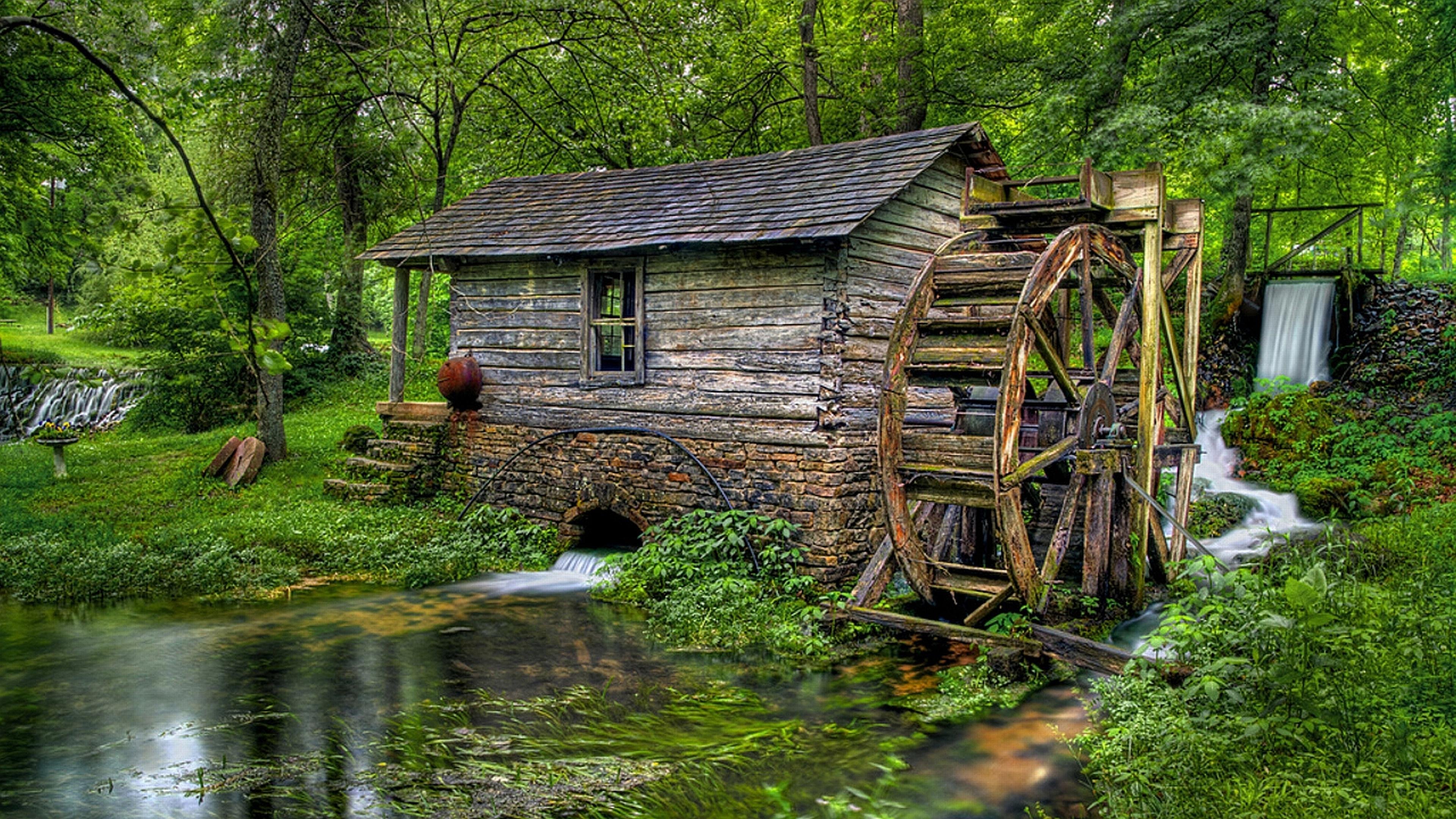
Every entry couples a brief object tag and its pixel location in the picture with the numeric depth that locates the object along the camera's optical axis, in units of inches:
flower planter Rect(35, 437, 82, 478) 546.6
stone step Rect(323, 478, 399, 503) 499.5
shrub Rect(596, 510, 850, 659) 333.4
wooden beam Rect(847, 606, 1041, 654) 280.1
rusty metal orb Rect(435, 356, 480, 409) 478.6
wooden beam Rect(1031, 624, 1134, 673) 263.6
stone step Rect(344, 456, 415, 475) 502.0
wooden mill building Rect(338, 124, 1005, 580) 377.4
